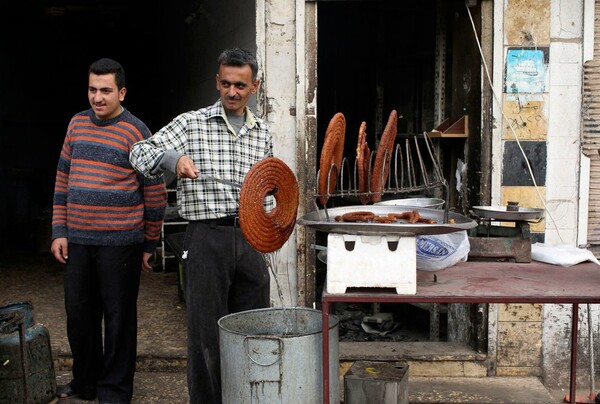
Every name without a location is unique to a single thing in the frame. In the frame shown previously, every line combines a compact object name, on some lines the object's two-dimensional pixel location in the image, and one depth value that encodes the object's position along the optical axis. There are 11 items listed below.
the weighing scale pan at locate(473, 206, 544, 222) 3.88
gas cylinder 3.86
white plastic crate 3.22
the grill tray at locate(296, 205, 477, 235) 3.16
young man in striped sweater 4.05
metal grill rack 3.27
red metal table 3.17
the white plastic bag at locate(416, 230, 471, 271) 3.76
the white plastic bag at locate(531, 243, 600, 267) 3.89
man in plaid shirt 3.65
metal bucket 3.41
